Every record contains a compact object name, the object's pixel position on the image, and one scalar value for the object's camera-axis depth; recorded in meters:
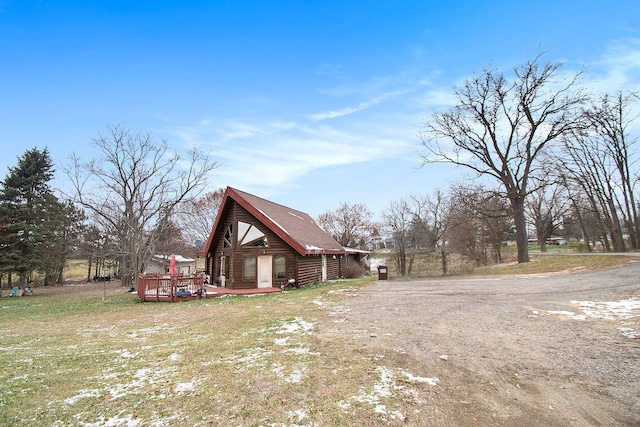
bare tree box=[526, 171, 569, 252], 32.94
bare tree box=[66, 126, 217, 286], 21.73
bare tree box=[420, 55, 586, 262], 18.05
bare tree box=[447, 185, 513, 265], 26.23
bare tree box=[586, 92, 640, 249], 22.95
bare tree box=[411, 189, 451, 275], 40.50
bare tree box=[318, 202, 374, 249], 46.31
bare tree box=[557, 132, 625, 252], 25.60
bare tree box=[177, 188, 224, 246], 36.91
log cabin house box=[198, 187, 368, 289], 17.14
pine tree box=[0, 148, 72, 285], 23.27
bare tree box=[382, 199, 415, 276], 32.81
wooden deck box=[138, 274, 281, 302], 14.62
